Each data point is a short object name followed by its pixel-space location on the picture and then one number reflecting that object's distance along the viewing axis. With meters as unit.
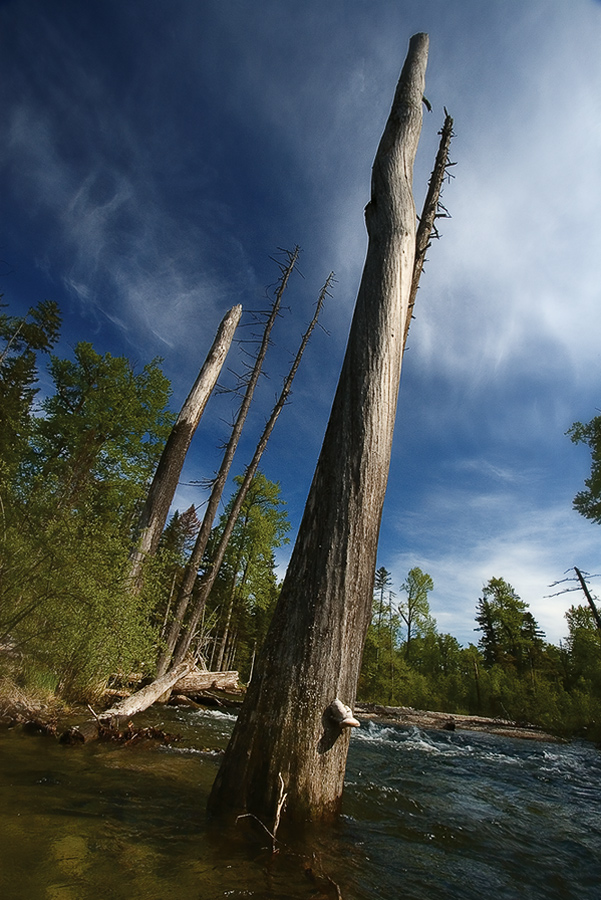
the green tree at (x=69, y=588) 4.48
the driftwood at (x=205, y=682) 10.95
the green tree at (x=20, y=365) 14.13
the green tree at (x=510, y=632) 27.28
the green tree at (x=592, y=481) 14.06
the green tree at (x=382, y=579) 42.33
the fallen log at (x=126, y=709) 4.16
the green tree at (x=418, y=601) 29.30
